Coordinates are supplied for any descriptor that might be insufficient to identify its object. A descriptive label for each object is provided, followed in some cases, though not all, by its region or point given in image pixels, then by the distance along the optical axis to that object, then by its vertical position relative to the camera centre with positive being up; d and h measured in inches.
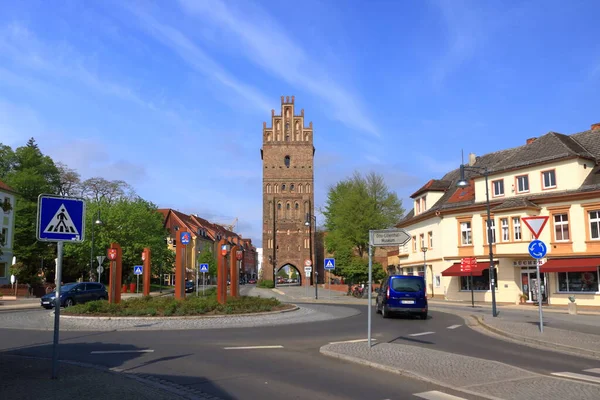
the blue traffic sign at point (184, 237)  1011.8 +61.4
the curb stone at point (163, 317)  779.4 -74.8
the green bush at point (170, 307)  815.7 -64.8
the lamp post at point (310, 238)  3395.4 +194.8
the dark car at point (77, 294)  1152.8 -58.1
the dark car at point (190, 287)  2318.4 -87.0
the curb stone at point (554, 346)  462.6 -81.5
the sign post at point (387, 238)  452.1 +25.5
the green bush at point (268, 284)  2787.9 -89.8
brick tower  3398.1 +527.0
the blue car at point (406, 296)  846.5 -49.2
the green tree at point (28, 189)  2289.6 +385.3
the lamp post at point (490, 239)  927.0 +51.1
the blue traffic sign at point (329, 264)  1419.4 +8.1
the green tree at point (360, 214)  2304.4 +240.0
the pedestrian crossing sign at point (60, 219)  298.0 +30.2
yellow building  1239.5 +112.2
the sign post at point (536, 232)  607.5 +39.1
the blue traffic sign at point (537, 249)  619.9 +19.4
